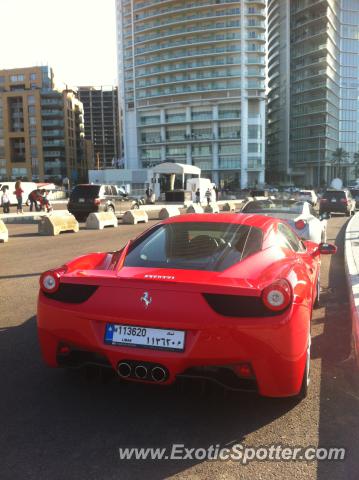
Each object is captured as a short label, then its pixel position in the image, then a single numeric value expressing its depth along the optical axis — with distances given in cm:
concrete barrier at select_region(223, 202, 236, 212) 3381
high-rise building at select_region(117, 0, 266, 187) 10050
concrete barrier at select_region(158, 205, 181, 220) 2496
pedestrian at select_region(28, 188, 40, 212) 2852
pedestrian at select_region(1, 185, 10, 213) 2853
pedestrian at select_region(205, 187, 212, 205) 4624
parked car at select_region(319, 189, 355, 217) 2670
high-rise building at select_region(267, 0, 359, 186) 12306
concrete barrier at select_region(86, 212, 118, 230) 1939
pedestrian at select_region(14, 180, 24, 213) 2636
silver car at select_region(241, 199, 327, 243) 900
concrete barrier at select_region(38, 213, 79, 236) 1686
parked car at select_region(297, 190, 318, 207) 3706
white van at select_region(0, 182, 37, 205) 3916
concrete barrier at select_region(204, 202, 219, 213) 2956
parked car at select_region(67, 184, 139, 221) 2255
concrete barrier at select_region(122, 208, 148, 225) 2261
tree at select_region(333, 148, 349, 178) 13125
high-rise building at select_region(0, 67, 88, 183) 12256
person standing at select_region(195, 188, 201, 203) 4553
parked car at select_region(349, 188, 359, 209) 3516
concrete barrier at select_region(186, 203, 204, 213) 2679
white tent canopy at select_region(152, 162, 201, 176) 5284
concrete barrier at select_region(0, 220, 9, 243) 1441
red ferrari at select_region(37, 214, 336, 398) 295
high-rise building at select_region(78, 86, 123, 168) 18308
